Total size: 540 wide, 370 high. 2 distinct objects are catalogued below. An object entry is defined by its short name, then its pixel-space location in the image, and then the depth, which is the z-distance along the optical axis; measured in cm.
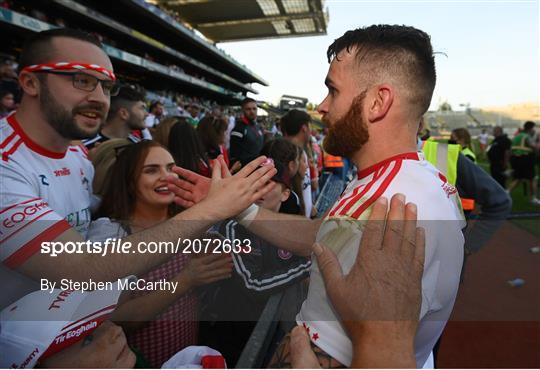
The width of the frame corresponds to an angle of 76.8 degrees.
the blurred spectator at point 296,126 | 502
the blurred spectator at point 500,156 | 905
